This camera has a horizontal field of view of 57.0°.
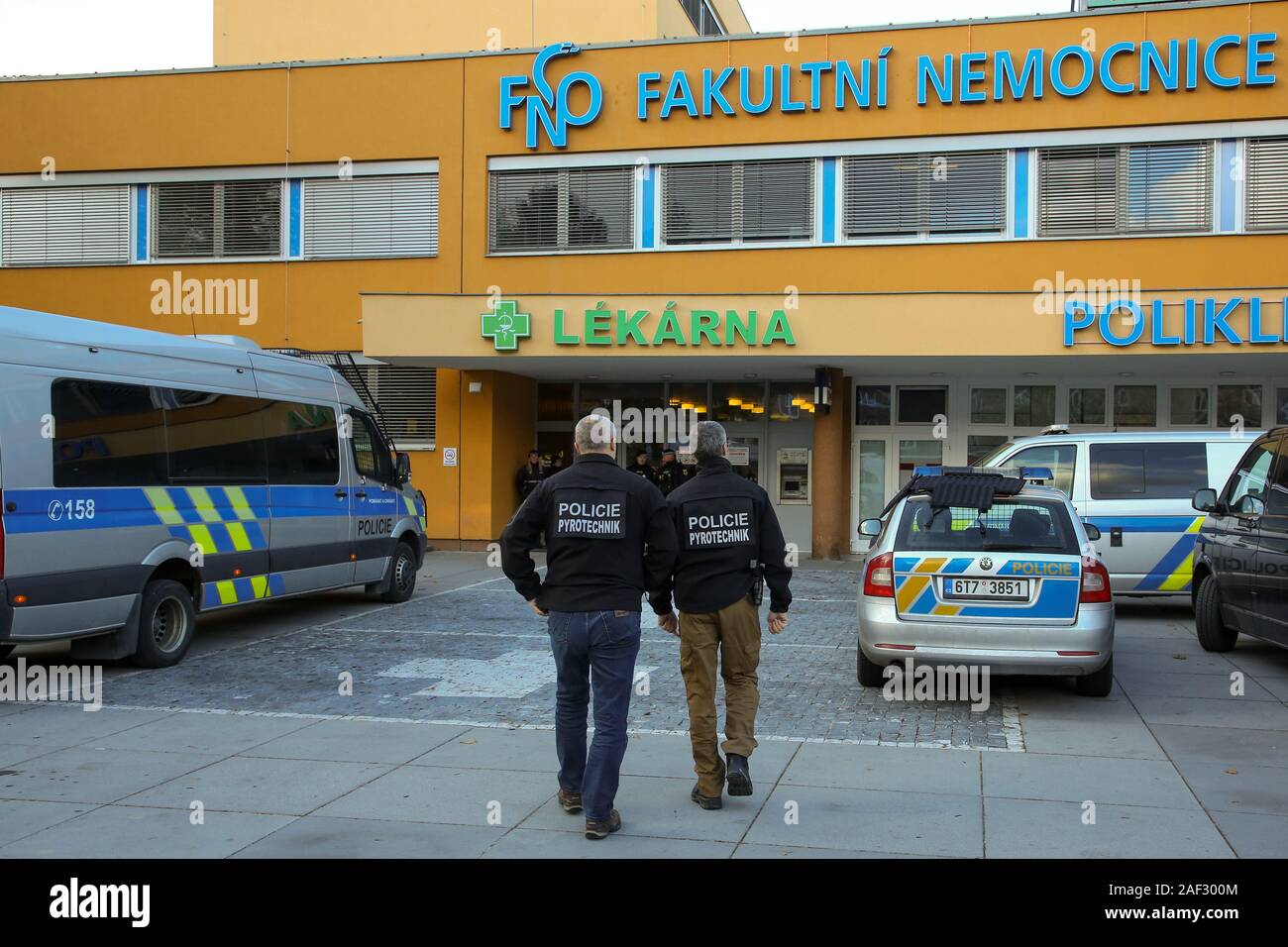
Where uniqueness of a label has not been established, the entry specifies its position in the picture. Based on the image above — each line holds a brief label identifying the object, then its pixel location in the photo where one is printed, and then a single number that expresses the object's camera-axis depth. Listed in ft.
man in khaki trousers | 18.88
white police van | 41.14
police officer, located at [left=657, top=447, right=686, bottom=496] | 65.87
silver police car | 25.73
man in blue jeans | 17.24
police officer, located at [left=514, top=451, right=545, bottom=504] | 67.92
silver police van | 27.53
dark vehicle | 29.07
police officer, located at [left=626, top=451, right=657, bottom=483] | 68.85
